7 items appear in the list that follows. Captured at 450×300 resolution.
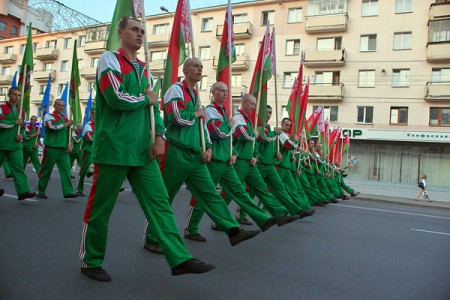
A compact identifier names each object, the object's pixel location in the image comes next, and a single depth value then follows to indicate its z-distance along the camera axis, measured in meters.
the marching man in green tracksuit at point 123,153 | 3.51
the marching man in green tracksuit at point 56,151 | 8.27
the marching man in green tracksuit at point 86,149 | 9.69
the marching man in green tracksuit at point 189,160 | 4.46
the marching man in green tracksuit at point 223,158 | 5.27
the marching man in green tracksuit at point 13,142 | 7.24
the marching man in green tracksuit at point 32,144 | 12.19
